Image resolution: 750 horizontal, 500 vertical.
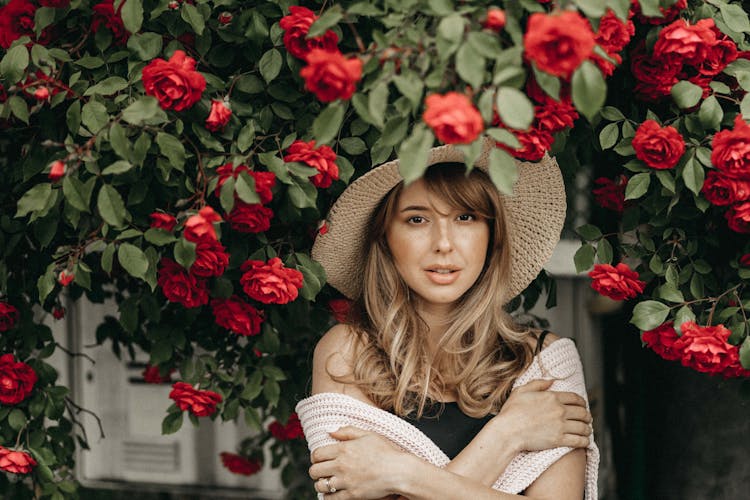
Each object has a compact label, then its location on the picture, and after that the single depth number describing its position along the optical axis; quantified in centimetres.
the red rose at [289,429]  245
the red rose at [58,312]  219
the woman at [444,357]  186
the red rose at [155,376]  225
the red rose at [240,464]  306
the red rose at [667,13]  170
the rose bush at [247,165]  164
